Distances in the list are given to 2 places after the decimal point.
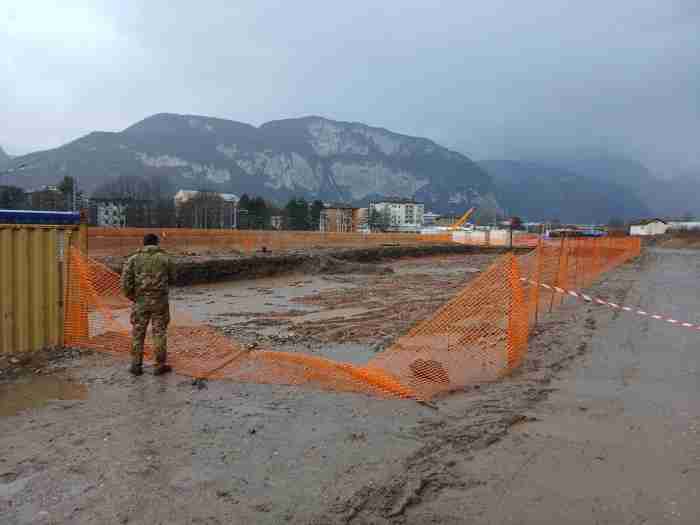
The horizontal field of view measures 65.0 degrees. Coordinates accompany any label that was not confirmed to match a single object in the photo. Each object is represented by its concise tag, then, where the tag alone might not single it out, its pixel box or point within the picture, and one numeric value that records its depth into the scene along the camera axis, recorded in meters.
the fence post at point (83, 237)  8.70
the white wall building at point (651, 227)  121.19
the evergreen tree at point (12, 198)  58.09
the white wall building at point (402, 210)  174.29
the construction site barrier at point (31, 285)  7.55
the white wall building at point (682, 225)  119.38
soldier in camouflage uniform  7.16
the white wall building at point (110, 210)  86.62
